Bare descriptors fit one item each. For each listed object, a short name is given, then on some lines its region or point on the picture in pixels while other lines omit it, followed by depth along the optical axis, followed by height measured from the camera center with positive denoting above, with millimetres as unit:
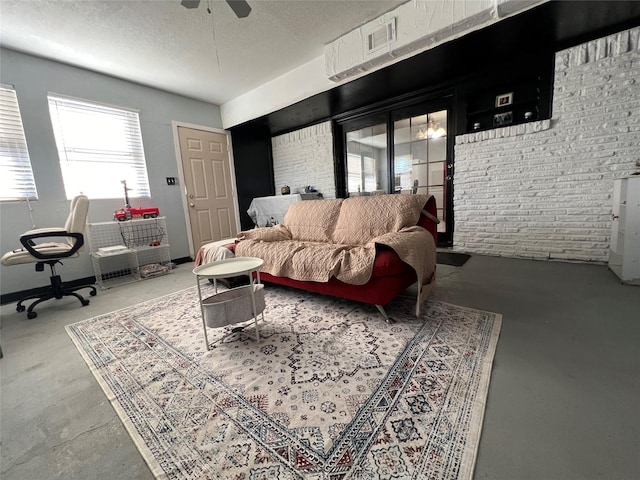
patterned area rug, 864 -846
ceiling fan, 1578 +1268
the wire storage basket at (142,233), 3420 -274
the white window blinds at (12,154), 2643 +701
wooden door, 4172 +394
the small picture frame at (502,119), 3066 +846
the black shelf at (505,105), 2914 +990
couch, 1700 -368
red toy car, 3162 +9
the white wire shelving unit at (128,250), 3117 -428
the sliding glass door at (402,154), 3627 +655
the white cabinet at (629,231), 2039 -399
